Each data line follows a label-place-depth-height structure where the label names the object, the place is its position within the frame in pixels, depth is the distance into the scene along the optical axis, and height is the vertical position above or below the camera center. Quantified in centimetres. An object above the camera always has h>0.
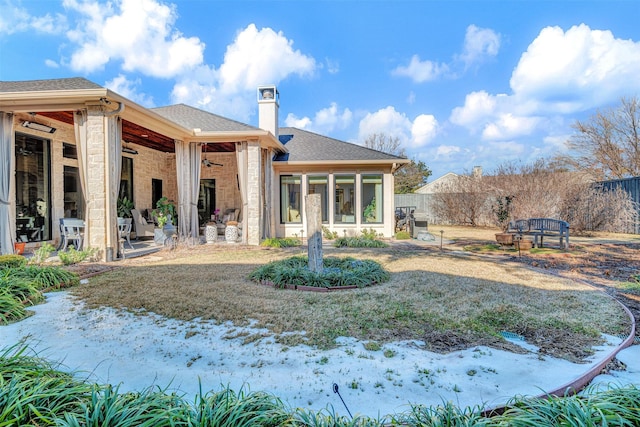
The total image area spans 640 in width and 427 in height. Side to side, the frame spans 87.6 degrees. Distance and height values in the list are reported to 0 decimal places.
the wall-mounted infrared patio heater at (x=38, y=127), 754 +207
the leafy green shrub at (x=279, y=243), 958 -91
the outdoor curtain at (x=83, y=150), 680 +130
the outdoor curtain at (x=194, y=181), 1004 +95
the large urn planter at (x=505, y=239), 908 -81
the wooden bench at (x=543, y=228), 871 -53
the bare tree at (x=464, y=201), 1672 +45
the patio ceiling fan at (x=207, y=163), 1170 +184
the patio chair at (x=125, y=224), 830 -31
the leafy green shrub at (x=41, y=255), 632 -78
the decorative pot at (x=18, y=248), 714 -72
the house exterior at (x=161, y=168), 685 +134
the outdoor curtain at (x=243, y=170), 984 +124
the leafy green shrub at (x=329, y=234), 1173 -81
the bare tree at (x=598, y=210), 1240 -6
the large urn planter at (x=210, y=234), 1003 -65
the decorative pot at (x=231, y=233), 995 -64
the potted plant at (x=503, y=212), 1310 -11
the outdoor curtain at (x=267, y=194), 1081 +57
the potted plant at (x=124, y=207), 1033 +19
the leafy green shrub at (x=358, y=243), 975 -95
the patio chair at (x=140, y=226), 1085 -43
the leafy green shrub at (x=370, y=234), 1093 -80
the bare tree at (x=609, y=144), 1745 +355
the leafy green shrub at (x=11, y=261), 525 -75
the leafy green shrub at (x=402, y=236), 1184 -91
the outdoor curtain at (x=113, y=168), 687 +96
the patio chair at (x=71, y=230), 732 -36
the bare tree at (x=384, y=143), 3153 +646
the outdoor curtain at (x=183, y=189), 988 +70
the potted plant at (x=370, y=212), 1202 -5
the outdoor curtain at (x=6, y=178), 693 +78
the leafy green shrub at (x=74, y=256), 641 -83
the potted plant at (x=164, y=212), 940 +2
